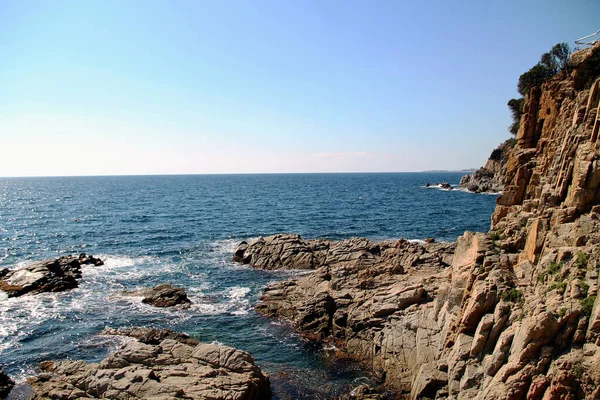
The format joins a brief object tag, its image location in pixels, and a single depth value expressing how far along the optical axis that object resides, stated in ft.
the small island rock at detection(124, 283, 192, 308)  124.77
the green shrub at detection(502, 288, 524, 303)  64.80
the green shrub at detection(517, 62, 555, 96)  132.98
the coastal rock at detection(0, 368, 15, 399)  76.54
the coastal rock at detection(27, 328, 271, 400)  66.23
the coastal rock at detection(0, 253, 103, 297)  134.21
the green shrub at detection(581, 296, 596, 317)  53.67
